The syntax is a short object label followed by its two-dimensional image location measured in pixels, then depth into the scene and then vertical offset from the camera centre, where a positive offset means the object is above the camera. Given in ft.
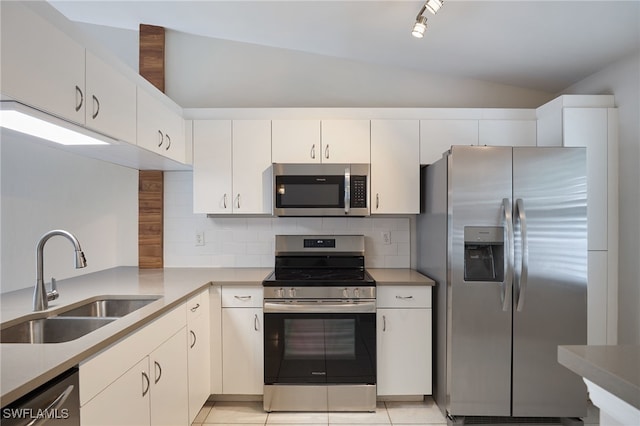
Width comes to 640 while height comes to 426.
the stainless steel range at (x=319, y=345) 7.70 -2.92
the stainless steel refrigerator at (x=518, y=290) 6.99 -1.52
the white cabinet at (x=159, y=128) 6.82 +1.85
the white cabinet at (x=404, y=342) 7.92 -2.93
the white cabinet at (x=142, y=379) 3.93 -2.26
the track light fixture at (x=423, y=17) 5.98 +3.59
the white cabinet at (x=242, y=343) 7.91 -2.96
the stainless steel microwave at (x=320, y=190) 8.53 +0.56
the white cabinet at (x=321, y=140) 8.91 +1.86
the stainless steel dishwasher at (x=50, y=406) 2.94 -1.76
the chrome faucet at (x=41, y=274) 5.10 -0.92
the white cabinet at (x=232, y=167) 8.93 +1.17
